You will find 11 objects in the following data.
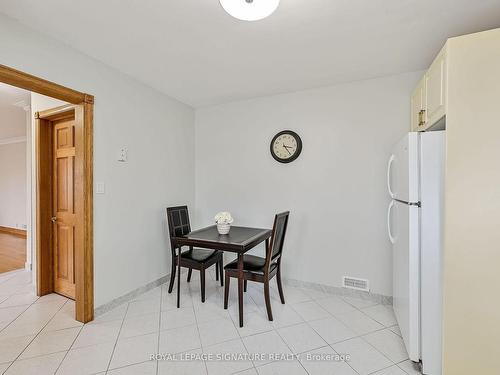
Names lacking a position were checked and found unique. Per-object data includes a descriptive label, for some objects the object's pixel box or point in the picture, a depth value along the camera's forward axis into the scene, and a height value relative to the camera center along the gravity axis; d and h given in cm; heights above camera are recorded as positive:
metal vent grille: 287 -108
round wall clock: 317 +48
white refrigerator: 169 -38
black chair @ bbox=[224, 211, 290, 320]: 242 -78
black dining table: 240 -54
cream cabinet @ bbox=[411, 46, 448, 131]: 165 +65
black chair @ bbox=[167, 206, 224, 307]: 277 -78
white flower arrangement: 290 -37
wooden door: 284 -22
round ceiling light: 146 +100
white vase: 291 -47
